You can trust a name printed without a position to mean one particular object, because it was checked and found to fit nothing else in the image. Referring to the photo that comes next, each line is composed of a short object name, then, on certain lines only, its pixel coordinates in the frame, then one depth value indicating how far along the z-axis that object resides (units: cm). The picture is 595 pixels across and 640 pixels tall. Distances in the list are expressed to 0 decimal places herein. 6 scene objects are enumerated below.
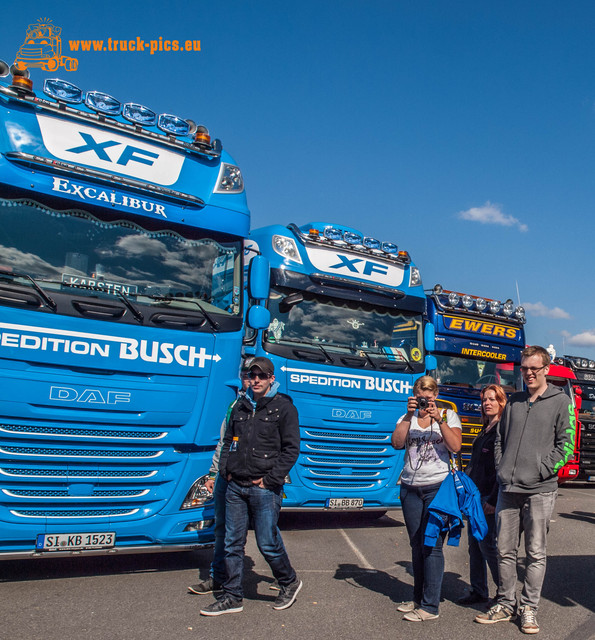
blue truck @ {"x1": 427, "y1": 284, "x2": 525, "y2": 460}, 1079
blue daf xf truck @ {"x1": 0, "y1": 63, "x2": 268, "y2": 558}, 468
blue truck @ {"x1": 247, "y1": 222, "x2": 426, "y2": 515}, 719
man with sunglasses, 450
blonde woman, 446
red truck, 1341
